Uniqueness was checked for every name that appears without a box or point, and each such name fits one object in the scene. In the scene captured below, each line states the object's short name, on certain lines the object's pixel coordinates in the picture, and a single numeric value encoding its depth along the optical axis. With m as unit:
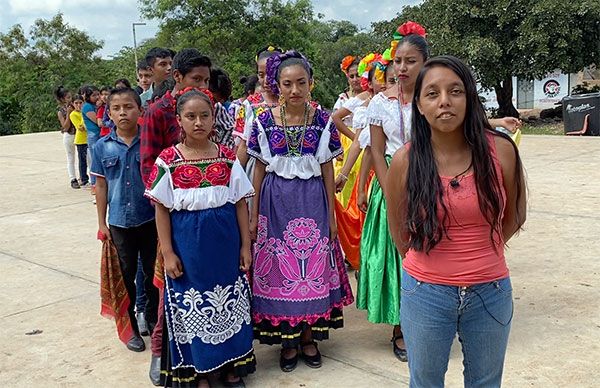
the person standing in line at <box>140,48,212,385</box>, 3.54
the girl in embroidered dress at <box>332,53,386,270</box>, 4.27
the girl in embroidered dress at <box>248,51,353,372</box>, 3.61
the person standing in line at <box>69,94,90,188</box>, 10.21
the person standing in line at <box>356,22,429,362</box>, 3.56
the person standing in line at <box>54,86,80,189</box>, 10.66
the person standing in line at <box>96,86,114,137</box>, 8.05
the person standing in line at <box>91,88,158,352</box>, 3.85
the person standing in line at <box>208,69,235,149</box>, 3.92
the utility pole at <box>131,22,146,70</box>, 39.06
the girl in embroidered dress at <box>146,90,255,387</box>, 3.23
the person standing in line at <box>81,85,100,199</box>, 8.53
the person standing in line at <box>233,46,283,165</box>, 3.76
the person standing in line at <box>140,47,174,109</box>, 4.57
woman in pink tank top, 2.13
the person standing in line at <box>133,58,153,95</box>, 5.53
